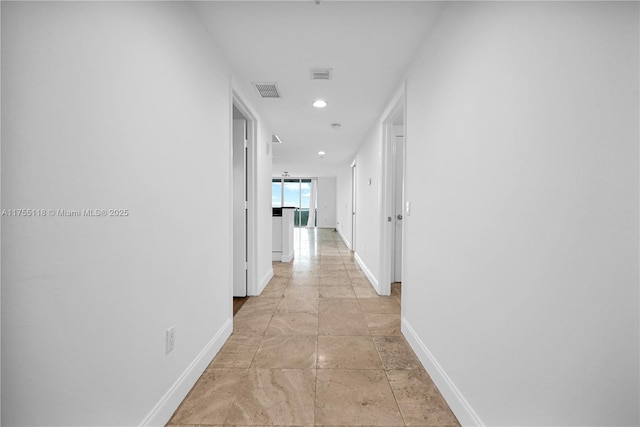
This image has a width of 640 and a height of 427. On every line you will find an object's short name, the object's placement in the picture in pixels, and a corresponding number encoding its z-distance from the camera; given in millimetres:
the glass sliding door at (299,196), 12945
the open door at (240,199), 3357
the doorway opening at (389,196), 3490
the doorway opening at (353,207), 6473
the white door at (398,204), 3893
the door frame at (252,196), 3379
